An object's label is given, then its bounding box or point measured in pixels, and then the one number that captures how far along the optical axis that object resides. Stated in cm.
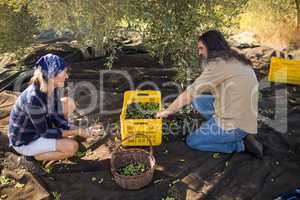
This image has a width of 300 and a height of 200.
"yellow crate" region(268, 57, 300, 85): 751
